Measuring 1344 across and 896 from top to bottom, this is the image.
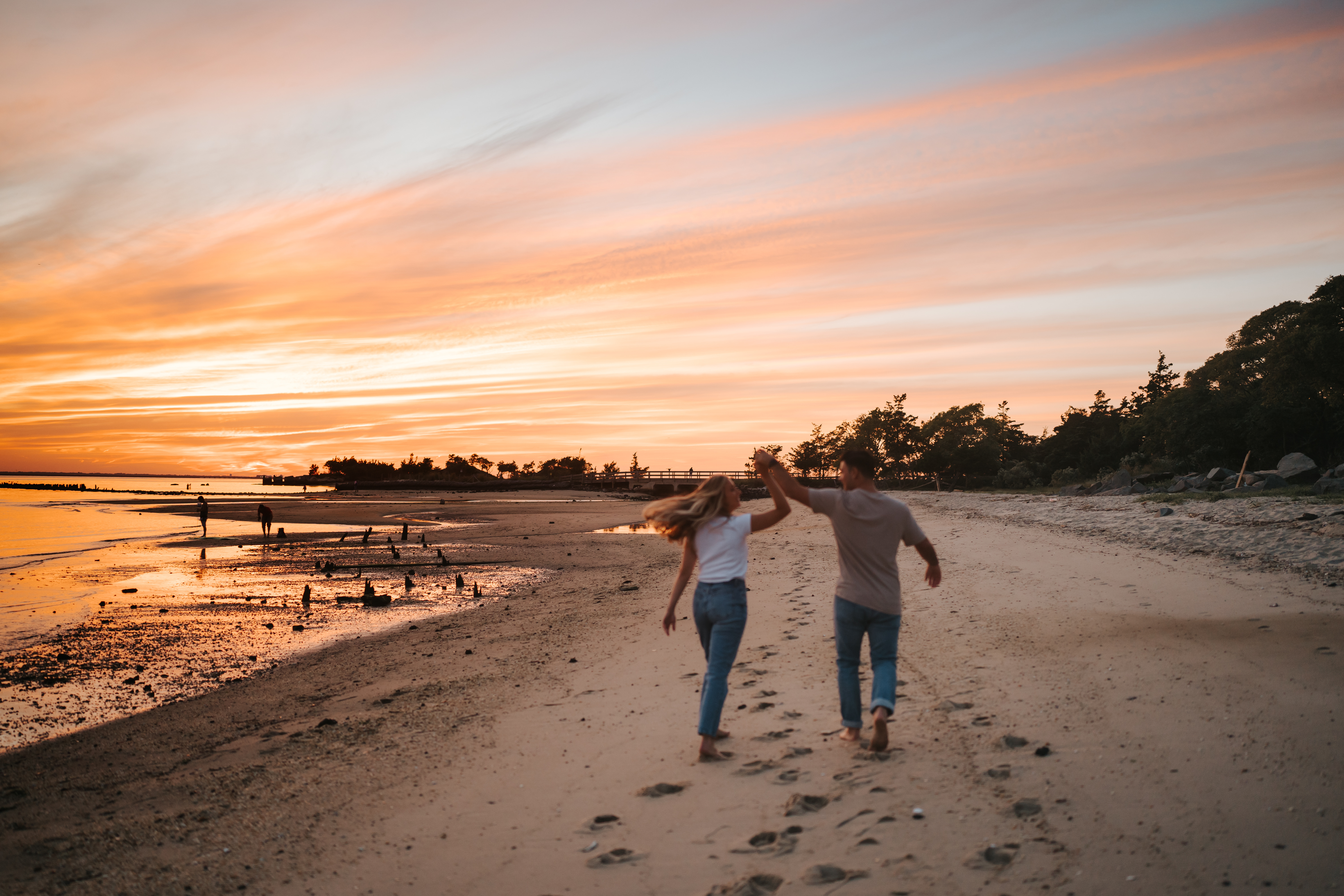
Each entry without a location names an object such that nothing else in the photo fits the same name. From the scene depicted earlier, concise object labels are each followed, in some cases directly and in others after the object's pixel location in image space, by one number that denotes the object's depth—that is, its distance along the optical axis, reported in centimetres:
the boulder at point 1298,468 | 3012
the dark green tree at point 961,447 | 7100
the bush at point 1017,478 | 6250
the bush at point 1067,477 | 5725
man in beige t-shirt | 523
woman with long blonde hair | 526
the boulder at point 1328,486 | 2166
